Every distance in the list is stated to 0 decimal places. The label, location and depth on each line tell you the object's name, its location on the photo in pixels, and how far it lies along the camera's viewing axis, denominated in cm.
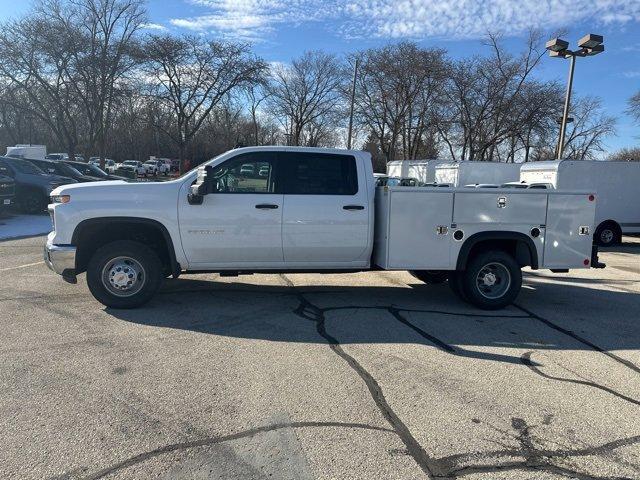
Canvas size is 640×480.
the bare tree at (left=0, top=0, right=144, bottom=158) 2678
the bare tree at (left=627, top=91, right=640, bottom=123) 3647
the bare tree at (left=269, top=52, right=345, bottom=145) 4962
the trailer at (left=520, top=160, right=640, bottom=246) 1543
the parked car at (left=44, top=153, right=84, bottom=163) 3904
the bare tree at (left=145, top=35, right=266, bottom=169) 3102
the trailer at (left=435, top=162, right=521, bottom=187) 2298
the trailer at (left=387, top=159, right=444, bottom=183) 2508
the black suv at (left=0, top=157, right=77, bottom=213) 1652
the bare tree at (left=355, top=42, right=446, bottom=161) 3462
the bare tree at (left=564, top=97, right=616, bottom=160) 6203
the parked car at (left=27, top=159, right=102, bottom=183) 1800
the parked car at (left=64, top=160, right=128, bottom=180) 2075
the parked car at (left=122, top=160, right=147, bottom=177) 4946
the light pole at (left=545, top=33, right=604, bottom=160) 1726
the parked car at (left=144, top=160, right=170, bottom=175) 5203
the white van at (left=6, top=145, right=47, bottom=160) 2679
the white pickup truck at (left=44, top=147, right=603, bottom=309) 604
